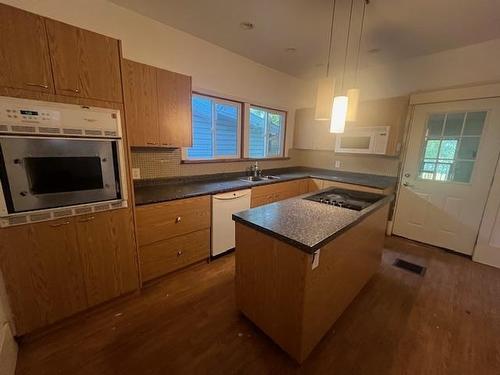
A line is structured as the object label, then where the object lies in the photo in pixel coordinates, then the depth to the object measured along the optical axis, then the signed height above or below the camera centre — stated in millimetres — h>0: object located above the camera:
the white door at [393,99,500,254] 2535 -235
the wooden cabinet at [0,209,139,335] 1349 -878
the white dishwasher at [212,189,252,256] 2418 -806
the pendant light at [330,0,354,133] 1617 +276
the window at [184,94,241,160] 2834 +233
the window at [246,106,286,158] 3572 +254
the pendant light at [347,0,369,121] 1762 +392
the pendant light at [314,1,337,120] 1687 +403
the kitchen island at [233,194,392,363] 1219 -767
